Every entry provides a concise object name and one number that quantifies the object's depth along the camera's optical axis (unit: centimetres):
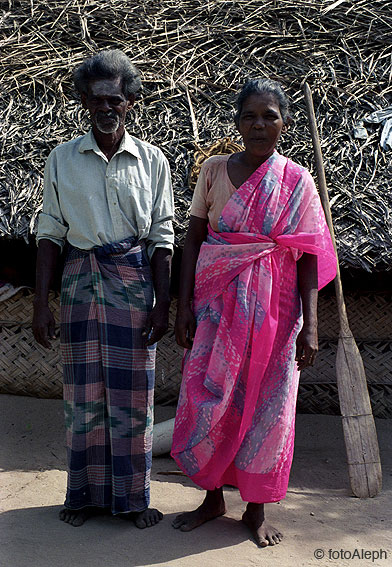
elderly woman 272
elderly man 279
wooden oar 336
